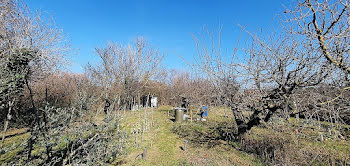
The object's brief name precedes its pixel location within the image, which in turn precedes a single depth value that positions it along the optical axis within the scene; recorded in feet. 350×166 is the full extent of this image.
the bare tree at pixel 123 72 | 36.04
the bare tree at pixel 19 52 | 5.42
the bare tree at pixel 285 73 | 6.76
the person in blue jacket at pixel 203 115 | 30.71
